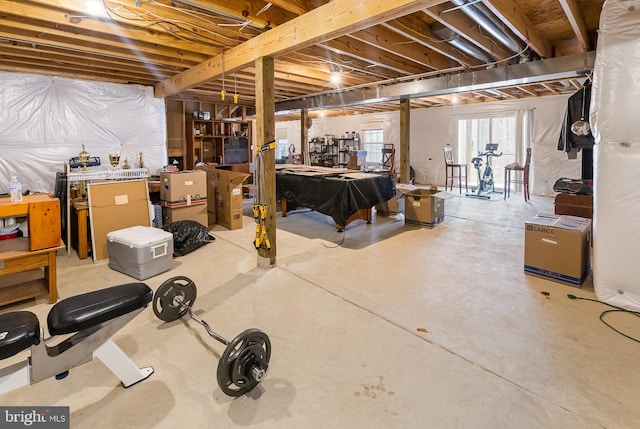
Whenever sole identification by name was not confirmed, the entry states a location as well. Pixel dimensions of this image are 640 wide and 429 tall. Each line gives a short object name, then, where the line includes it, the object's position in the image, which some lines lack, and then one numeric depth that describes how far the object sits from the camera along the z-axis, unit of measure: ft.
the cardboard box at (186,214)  15.64
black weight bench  4.81
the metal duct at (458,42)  12.83
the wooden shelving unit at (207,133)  25.49
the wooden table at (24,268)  8.73
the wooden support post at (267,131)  11.66
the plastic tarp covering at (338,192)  15.57
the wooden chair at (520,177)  24.53
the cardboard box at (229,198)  17.37
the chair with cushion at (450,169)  31.32
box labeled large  10.34
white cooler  10.91
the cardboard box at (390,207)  20.56
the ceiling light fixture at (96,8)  9.68
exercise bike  27.02
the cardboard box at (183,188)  15.48
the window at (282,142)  47.24
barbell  5.58
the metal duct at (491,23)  10.44
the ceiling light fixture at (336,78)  18.39
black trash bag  13.61
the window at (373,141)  38.83
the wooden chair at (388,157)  36.06
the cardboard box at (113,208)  12.66
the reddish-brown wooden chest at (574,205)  13.71
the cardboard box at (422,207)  17.61
